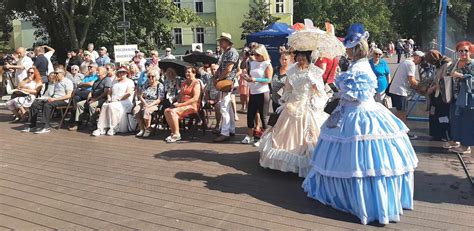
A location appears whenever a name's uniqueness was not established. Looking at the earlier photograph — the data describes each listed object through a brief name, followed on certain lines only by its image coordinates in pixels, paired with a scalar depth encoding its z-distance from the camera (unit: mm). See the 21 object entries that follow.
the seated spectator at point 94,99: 9289
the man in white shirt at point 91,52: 13870
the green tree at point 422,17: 51625
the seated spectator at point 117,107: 8867
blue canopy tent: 15523
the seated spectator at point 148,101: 8555
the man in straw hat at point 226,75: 7578
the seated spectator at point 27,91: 10195
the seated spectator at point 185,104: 7977
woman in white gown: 5547
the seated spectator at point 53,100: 9297
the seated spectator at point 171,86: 8648
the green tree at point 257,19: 34719
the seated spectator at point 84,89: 9555
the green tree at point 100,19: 21766
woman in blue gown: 4102
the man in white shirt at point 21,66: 11266
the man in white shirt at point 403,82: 7941
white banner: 14645
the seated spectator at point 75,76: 10078
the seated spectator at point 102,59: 13273
